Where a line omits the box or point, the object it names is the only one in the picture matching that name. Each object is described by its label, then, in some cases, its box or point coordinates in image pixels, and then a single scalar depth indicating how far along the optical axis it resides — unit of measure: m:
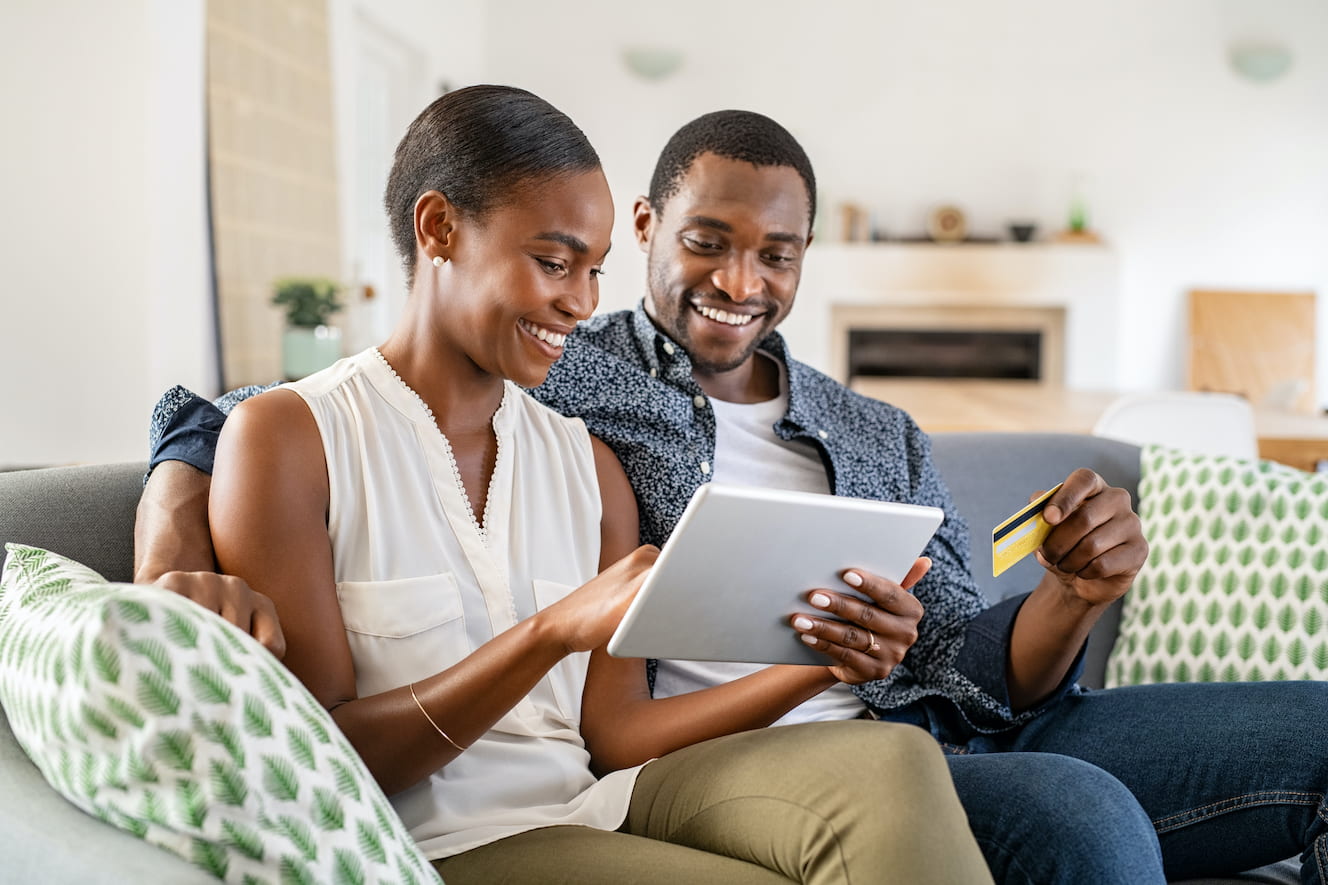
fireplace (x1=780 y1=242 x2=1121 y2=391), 7.10
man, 1.21
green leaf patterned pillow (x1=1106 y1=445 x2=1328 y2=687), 1.72
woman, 0.98
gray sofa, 0.73
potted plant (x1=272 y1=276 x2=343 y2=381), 3.96
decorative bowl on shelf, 7.05
